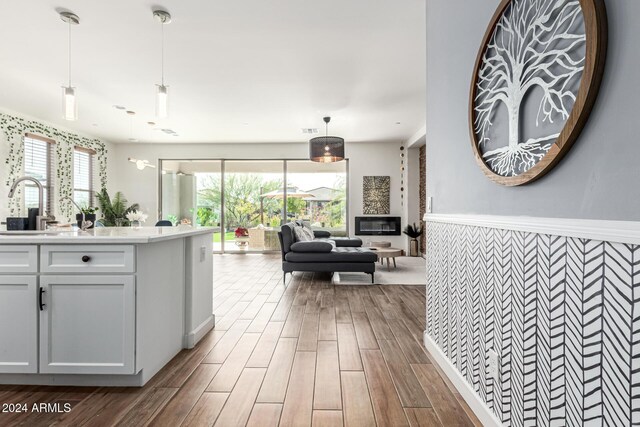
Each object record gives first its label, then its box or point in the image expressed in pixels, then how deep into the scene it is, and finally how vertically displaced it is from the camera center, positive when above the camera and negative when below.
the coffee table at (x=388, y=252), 5.45 -0.63
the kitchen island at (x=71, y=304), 1.85 -0.51
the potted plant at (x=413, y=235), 7.51 -0.47
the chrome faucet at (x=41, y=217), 2.31 -0.01
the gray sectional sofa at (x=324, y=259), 4.72 -0.65
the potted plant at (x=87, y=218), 2.60 -0.02
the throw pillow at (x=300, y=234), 5.12 -0.31
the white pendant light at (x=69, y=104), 2.46 +0.85
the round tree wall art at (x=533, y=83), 0.99 +0.50
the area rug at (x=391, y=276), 4.70 -0.97
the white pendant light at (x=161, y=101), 2.57 +0.92
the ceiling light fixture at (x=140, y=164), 6.06 +0.98
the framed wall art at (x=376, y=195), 7.98 +0.49
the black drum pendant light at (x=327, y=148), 5.32 +1.11
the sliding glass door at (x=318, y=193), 8.12 +0.56
